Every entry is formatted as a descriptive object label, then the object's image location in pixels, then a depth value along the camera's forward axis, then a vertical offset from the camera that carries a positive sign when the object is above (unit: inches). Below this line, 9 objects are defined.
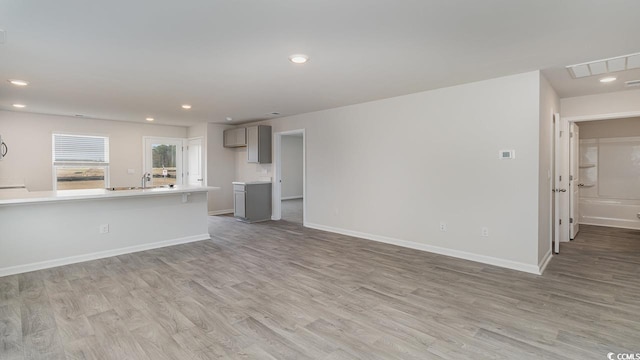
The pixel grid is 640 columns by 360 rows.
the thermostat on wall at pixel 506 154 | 151.5 +10.4
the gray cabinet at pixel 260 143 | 282.4 +29.9
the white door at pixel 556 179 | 179.6 -1.9
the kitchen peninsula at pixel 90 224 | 149.7 -25.2
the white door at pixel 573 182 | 209.6 -4.6
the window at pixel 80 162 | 264.8 +13.7
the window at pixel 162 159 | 313.6 +17.9
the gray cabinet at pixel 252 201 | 275.7 -21.5
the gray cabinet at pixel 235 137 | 298.4 +38.1
